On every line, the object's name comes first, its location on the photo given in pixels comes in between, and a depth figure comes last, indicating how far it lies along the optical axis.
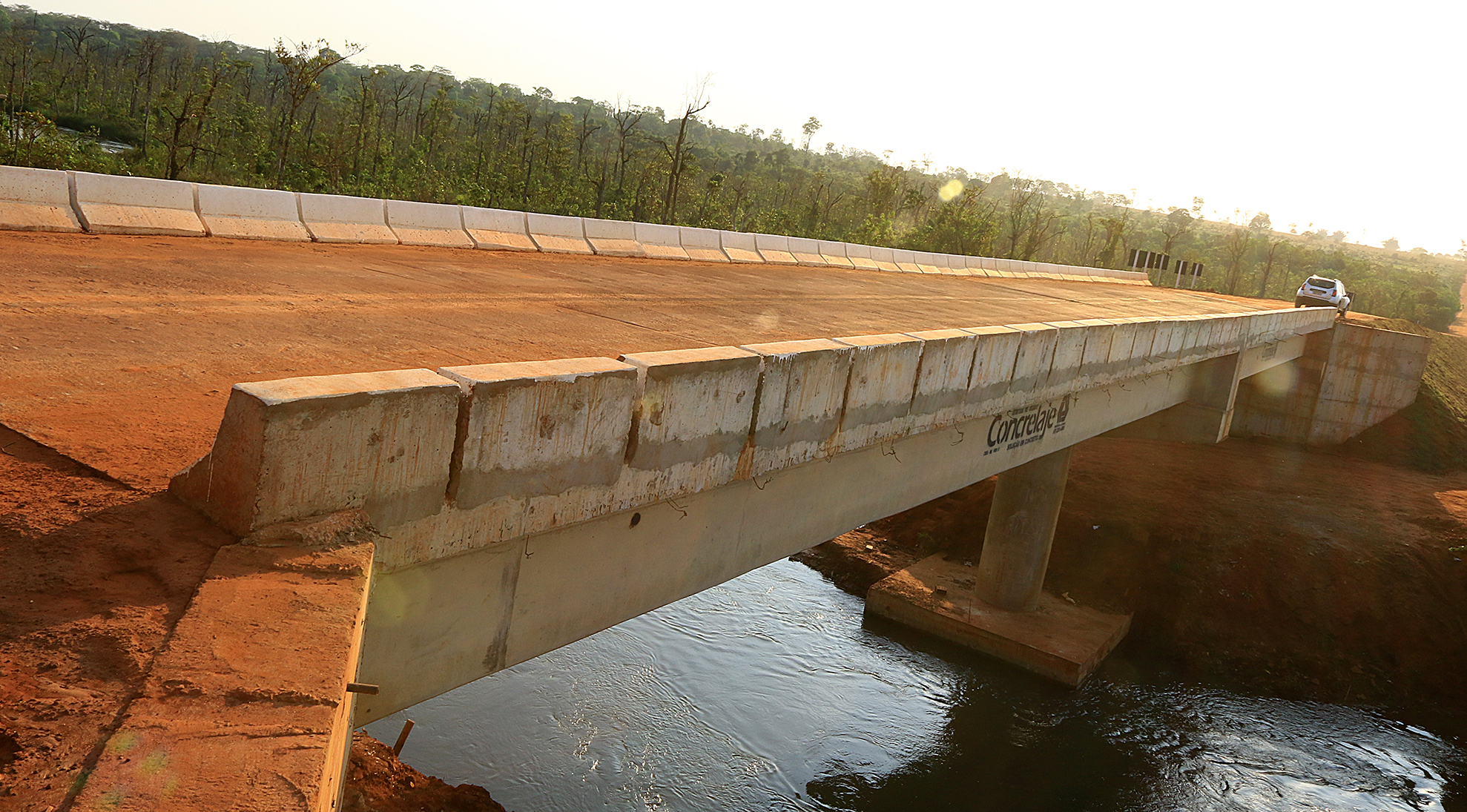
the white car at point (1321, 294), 36.72
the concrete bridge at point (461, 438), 3.05
